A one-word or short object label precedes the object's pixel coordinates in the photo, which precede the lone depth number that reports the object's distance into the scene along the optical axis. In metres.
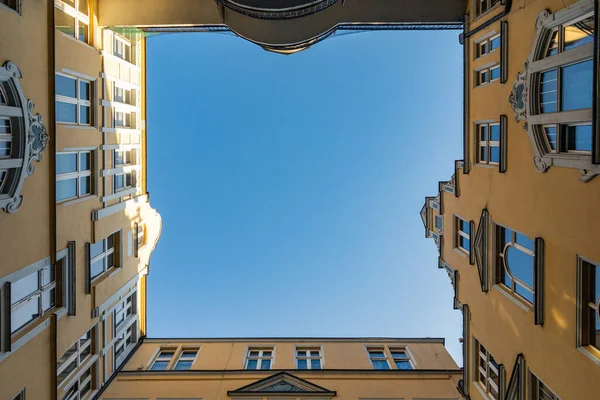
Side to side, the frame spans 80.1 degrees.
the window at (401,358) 23.03
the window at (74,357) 16.38
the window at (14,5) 13.02
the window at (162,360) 22.70
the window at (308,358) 22.74
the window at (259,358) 22.80
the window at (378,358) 22.92
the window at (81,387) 17.12
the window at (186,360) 22.77
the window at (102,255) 18.75
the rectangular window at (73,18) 16.23
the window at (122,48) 21.47
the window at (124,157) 21.27
